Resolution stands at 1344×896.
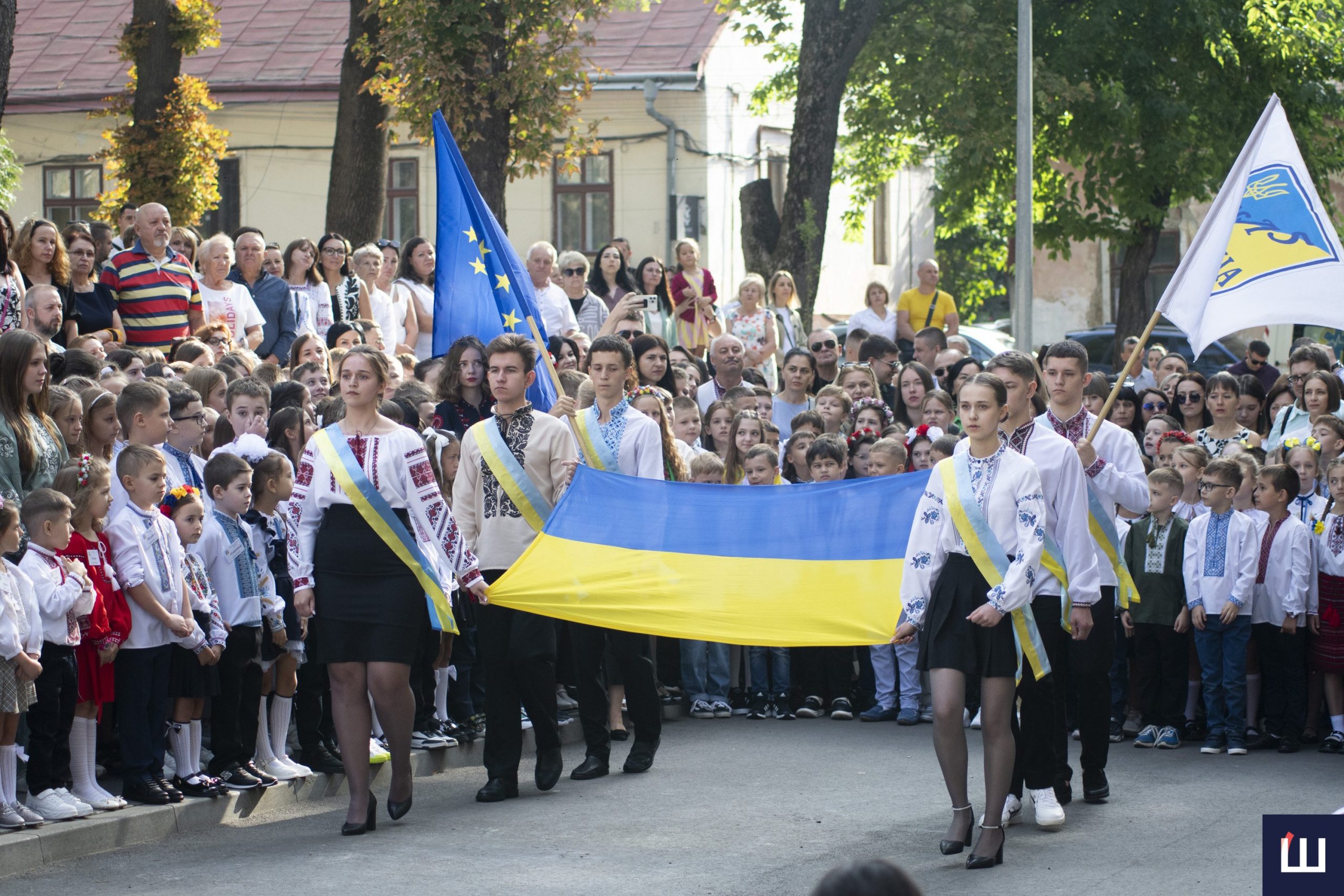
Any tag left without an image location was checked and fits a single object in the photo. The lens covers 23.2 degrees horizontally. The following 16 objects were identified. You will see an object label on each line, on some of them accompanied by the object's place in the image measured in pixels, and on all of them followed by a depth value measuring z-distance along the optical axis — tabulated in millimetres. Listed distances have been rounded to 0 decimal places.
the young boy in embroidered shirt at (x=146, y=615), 14390
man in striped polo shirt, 22093
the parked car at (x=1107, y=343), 56365
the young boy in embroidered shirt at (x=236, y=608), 15322
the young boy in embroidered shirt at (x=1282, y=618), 19298
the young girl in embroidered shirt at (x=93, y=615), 14049
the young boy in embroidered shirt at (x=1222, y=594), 19354
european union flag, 18784
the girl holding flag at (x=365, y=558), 14307
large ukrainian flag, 15794
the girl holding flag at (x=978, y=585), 13299
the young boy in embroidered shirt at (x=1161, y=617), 19673
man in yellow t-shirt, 32979
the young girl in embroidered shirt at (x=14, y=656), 13090
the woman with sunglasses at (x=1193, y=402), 24971
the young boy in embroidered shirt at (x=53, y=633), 13528
